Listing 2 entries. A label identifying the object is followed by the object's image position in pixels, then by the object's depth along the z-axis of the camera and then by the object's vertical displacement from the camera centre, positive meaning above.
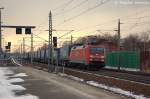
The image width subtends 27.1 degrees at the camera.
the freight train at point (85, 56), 35.28 -0.27
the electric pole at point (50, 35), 34.89 +2.13
